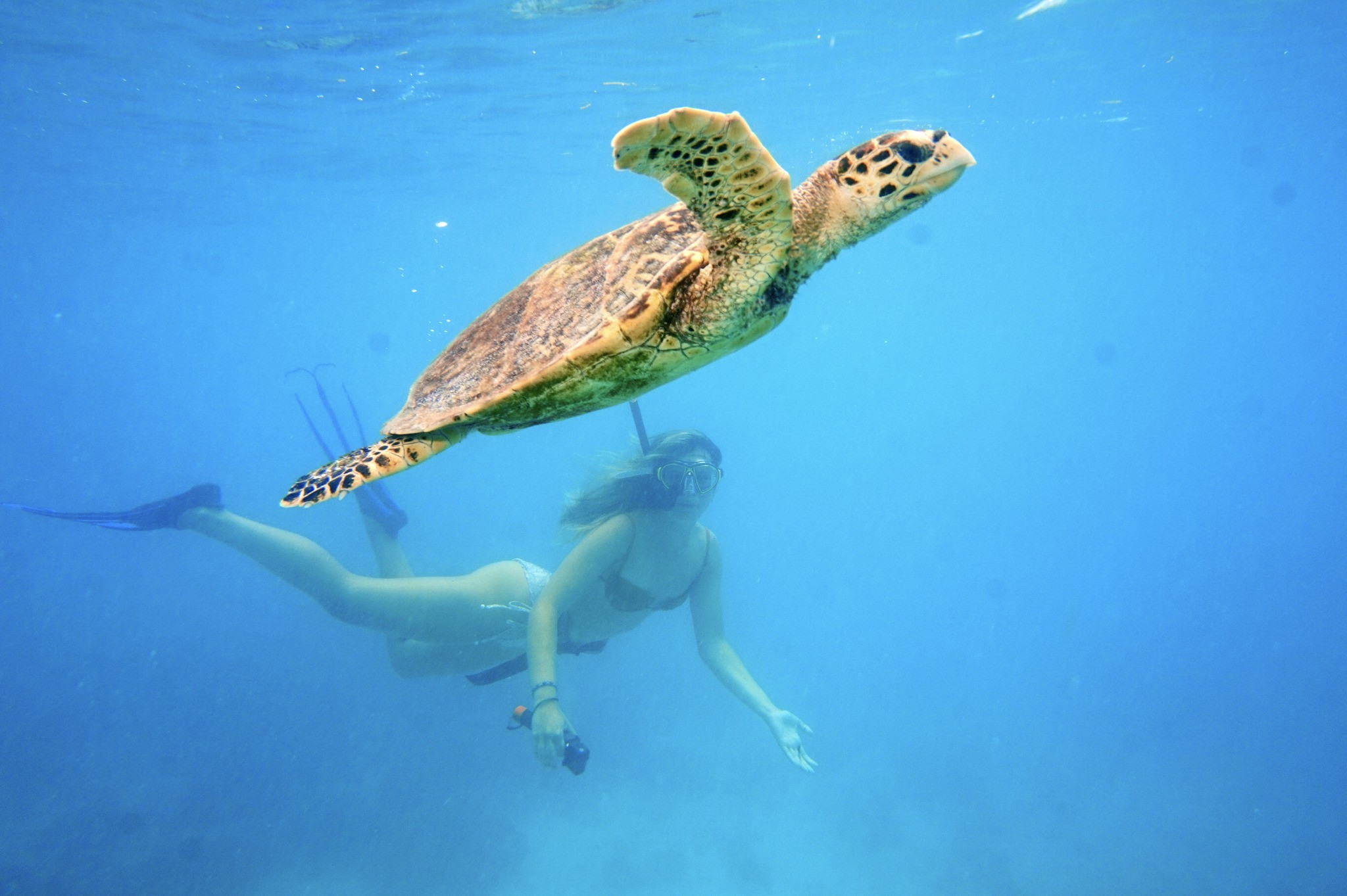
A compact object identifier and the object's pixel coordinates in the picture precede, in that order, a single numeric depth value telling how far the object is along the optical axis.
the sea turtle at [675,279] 2.01
